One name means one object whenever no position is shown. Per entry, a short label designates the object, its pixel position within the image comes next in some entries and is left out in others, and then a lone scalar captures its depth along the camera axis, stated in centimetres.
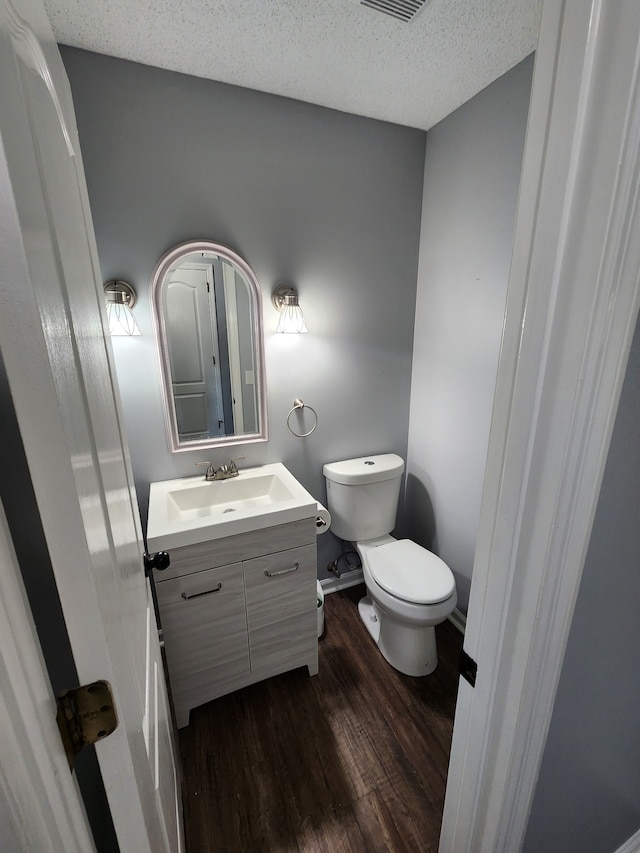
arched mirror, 148
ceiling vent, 102
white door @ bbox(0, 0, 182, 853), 30
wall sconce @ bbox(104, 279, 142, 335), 135
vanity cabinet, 128
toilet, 148
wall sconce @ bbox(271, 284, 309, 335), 161
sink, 123
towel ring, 177
